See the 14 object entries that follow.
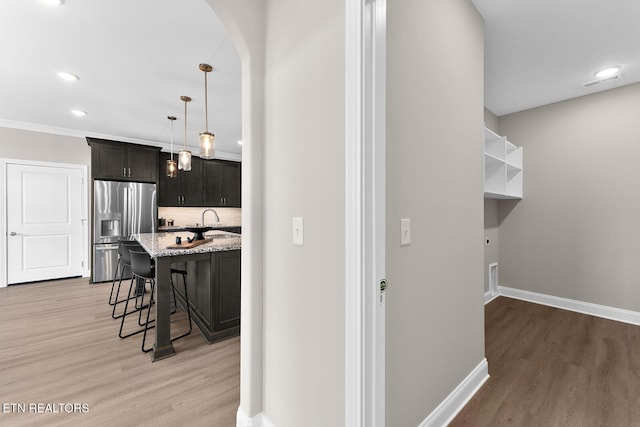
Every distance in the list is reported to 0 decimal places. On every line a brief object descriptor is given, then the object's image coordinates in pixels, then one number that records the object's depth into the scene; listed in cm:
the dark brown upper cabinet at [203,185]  564
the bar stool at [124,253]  309
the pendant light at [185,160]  319
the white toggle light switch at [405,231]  126
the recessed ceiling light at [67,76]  284
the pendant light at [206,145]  253
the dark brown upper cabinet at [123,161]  469
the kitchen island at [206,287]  234
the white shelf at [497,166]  320
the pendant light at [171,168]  386
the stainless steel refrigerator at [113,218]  467
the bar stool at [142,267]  261
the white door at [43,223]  439
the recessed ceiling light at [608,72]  268
